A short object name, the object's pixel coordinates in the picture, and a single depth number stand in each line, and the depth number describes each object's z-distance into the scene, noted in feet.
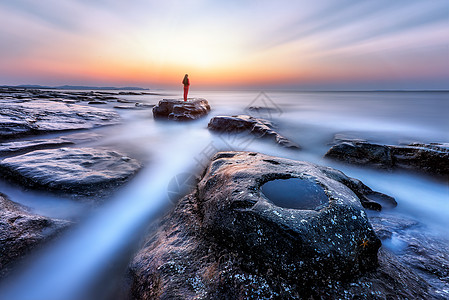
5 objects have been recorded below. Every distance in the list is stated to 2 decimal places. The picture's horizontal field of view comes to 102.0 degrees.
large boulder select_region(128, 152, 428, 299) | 5.32
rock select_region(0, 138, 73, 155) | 15.71
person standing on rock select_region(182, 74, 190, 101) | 46.52
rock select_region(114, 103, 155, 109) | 59.39
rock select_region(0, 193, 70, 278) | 6.73
